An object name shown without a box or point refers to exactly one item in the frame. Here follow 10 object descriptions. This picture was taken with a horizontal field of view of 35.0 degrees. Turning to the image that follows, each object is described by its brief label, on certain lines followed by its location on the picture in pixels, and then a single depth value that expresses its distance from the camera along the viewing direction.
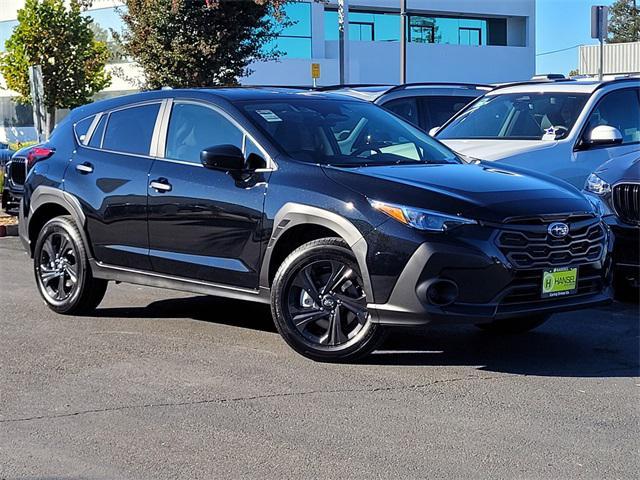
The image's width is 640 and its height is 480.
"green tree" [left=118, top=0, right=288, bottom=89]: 21.17
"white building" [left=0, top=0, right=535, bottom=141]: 38.38
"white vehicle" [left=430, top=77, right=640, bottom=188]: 9.42
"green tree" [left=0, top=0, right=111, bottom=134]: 30.56
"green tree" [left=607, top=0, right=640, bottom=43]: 83.12
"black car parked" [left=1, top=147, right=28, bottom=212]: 12.56
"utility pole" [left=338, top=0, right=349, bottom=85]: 29.88
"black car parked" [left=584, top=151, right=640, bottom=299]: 7.82
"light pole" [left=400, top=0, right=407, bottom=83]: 26.25
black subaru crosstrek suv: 5.84
